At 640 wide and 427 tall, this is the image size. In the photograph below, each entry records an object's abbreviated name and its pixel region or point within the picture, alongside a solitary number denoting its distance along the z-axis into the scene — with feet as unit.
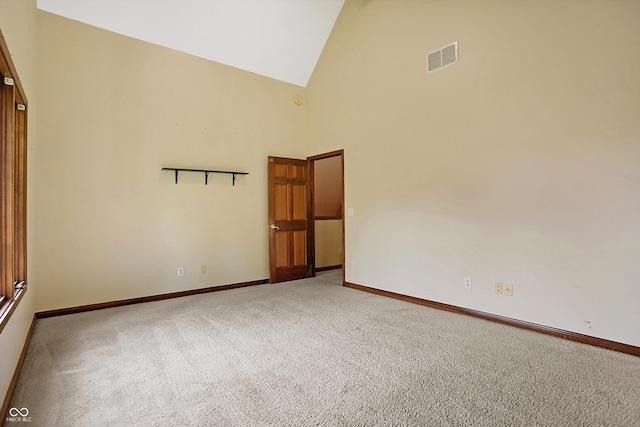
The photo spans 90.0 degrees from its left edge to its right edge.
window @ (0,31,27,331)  6.58
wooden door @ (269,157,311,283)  16.19
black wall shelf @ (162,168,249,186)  13.53
